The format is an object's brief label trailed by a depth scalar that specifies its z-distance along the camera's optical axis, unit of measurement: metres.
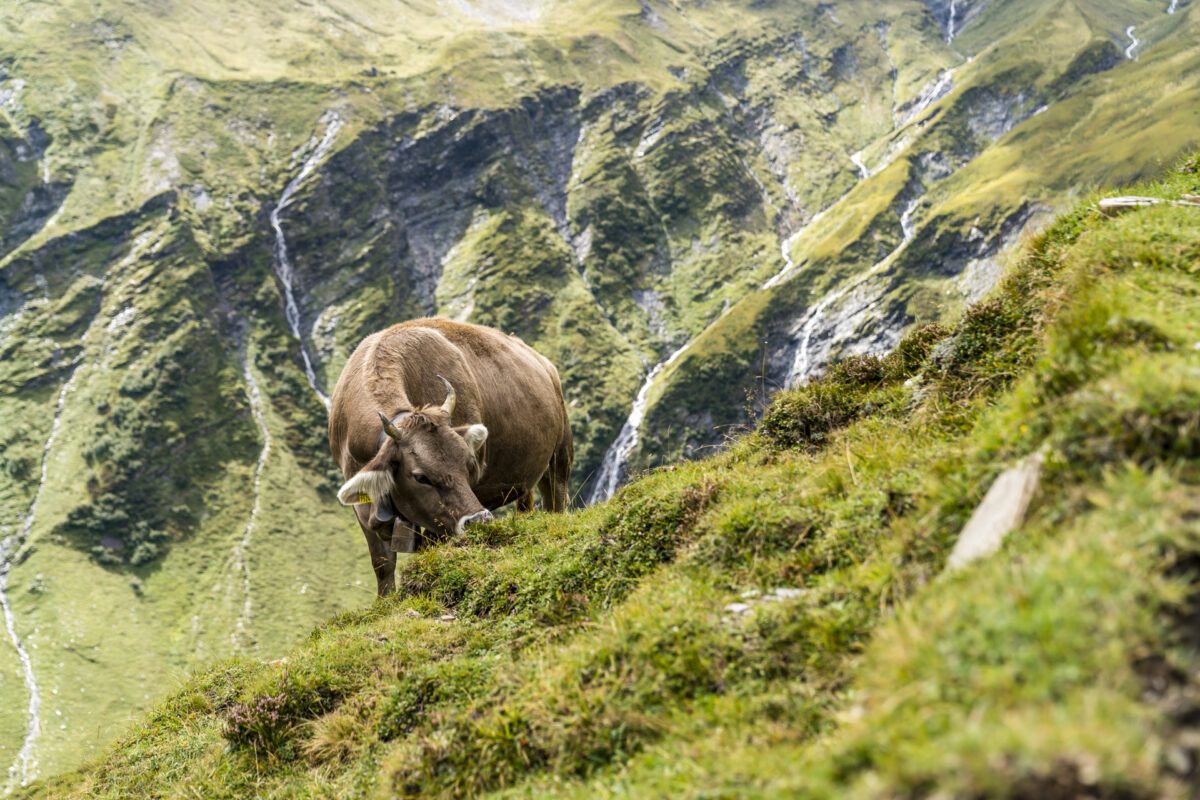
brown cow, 12.10
